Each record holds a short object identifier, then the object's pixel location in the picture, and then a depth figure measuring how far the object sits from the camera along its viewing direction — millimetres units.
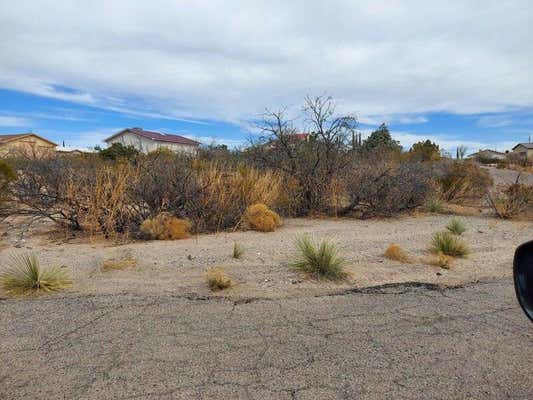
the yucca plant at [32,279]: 5227
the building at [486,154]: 65562
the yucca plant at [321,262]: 5816
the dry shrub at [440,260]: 6481
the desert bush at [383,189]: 12477
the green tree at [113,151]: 22523
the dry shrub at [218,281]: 5262
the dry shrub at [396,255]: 6832
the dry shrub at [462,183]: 16297
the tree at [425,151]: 26312
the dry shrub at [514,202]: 12258
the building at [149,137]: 54716
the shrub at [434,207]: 13625
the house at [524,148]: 86244
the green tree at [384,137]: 33181
